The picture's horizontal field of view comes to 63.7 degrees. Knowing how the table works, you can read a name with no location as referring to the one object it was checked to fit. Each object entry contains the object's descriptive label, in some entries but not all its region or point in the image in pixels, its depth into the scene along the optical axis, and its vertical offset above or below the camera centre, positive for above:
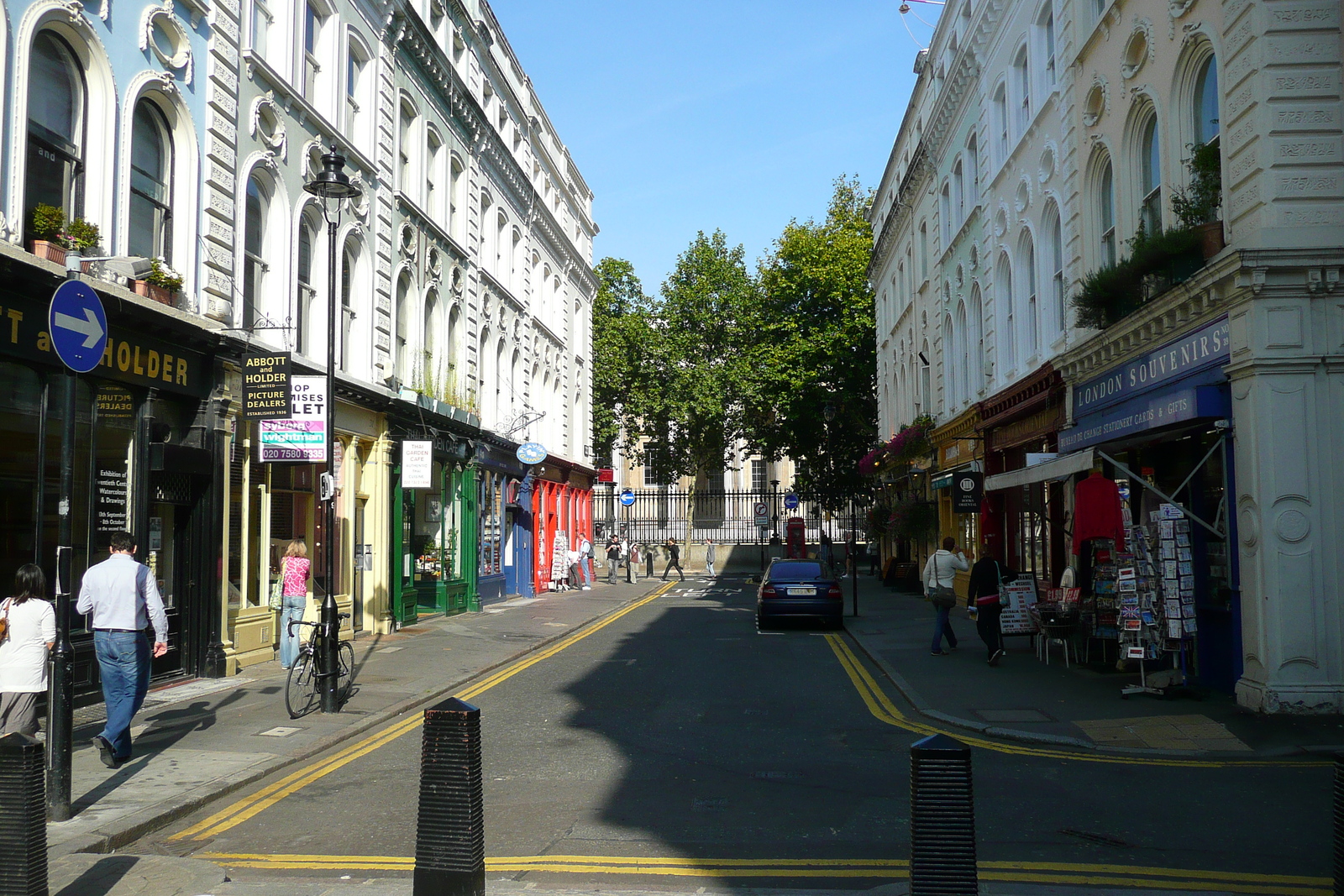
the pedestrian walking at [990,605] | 15.31 -1.33
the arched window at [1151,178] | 14.42 +4.51
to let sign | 15.35 +1.27
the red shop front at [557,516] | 35.00 -0.03
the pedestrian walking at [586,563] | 37.31 -1.69
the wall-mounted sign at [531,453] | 31.05 +1.79
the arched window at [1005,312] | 22.73 +4.22
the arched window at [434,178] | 24.97 +7.88
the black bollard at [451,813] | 5.32 -1.47
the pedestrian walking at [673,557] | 42.16 -1.68
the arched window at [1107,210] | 16.39 +4.60
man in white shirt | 8.98 -0.98
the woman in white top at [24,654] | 7.60 -0.95
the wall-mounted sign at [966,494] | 22.36 +0.36
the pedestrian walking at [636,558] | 47.43 -2.04
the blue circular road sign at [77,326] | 7.12 +1.32
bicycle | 11.56 -1.79
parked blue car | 21.89 -1.76
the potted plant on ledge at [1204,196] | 12.24 +3.58
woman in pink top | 14.02 -0.90
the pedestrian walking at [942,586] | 17.00 -1.19
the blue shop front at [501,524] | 28.61 -0.25
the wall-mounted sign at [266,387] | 14.34 +1.74
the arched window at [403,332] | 22.86 +3.93
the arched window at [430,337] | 24.48 +4.11
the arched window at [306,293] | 18.30 +3.84
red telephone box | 42.22 -1.08
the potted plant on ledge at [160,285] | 12.88 +2.84
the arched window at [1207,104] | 12.70 +4.80
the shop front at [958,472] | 24.42 +0.92
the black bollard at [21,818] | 5.05 -1.39
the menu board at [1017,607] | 16.41 -1.48
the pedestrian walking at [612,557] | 40.28 -1.62
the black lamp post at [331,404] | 11.89 +1.31
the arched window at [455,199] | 26.73 +7.93
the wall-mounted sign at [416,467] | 21.45 +0.98
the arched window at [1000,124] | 22.97 +8.31
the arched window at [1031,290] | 20.89 +4.36
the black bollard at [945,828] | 4.64 -1.37
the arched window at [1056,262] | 19.25 +4.46
